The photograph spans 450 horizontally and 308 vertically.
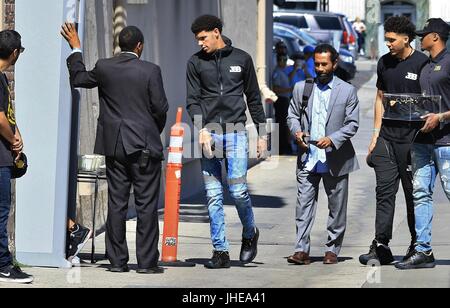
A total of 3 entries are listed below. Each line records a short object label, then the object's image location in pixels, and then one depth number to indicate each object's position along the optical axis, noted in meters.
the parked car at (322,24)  41.78
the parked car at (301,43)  32.75
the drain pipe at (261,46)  21.62
